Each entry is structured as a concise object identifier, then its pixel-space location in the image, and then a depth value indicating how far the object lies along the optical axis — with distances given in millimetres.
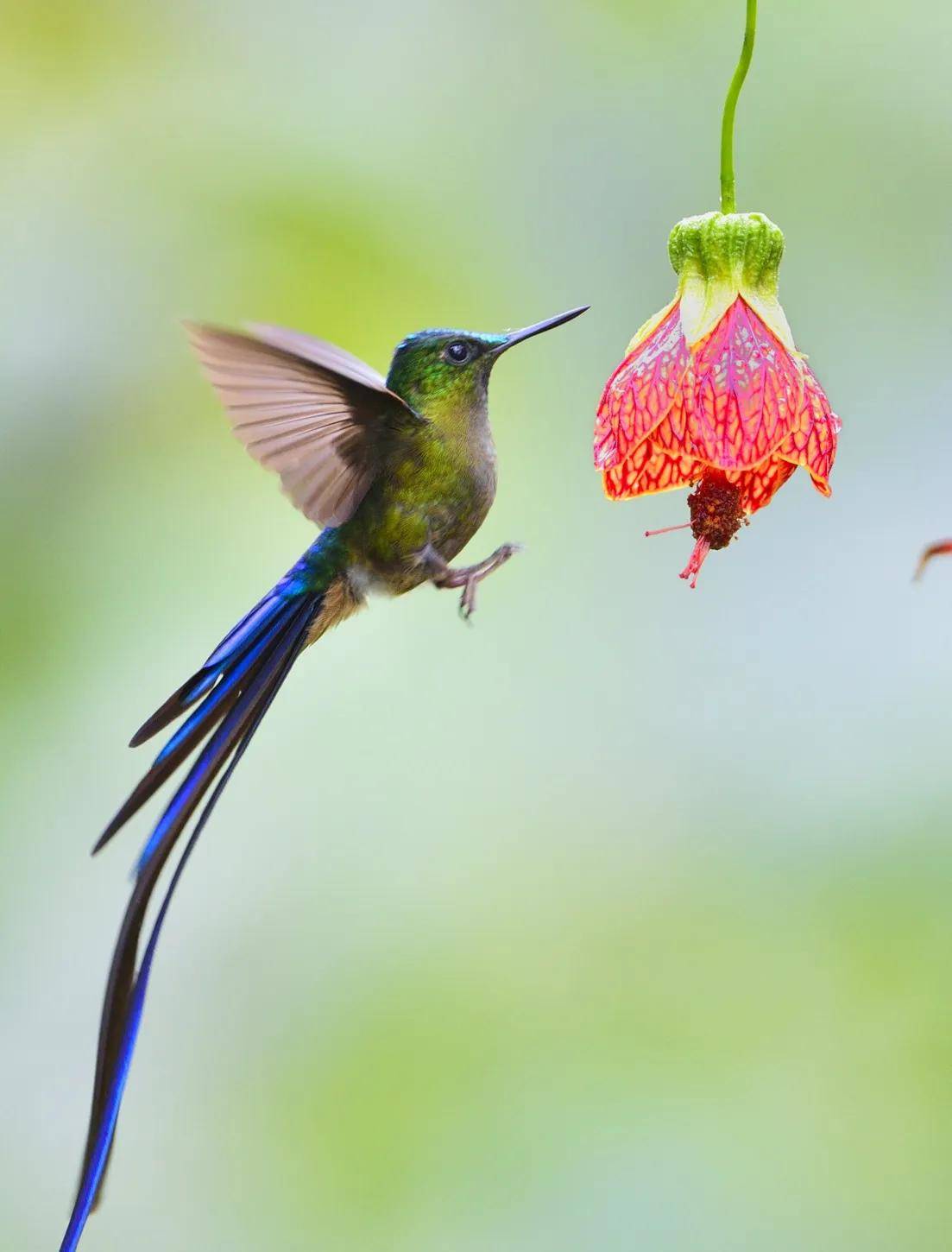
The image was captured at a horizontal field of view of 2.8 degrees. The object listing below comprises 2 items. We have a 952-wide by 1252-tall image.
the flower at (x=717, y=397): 2723
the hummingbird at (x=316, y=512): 2700
